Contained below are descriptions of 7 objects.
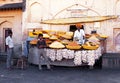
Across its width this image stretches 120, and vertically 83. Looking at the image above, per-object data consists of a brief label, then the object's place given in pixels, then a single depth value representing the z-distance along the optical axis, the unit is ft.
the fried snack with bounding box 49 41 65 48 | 23.91
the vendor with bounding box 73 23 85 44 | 25.14
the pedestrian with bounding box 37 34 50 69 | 23.80
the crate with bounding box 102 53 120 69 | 24.76
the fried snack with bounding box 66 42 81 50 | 23.53
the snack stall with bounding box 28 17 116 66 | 23.42
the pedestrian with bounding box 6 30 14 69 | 24.81
